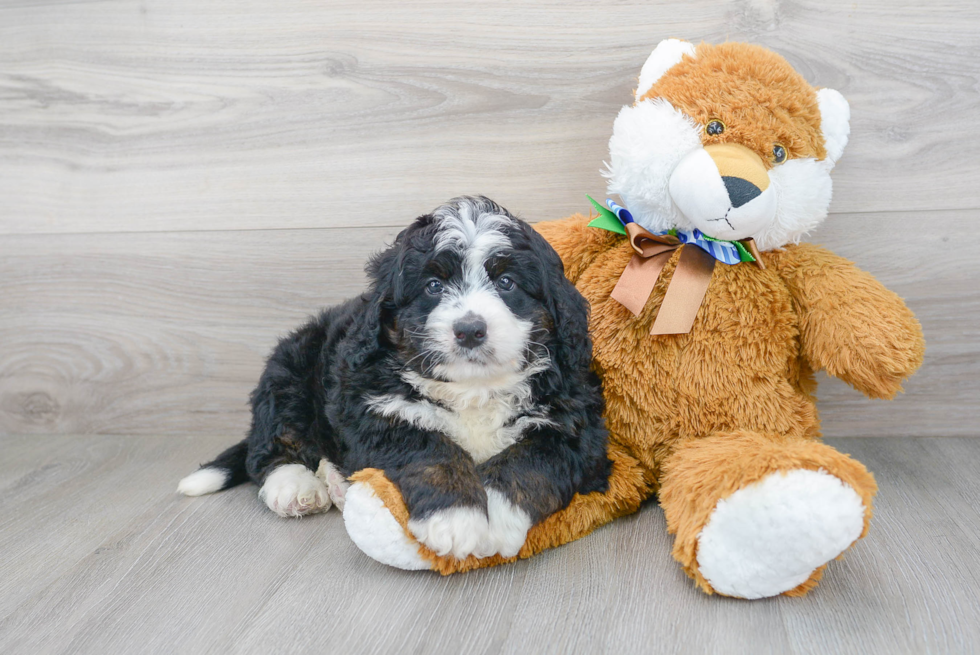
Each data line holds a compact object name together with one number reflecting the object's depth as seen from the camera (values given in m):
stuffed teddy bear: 0.92
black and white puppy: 0.89
